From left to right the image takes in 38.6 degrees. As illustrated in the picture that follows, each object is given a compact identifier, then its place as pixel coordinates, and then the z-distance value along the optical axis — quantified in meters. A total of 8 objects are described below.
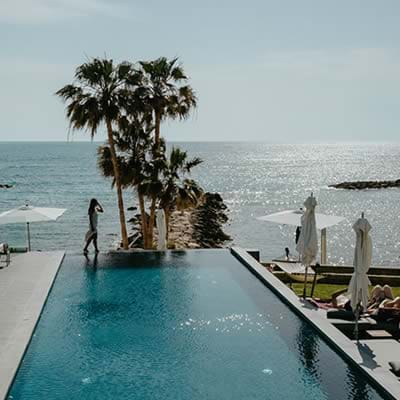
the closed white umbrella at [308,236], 13.58
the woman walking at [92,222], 18.08
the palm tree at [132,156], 20.98
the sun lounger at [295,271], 17.61
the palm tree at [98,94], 20.61
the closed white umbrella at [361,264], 10.98
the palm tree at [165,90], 21.50
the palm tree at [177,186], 20.58
